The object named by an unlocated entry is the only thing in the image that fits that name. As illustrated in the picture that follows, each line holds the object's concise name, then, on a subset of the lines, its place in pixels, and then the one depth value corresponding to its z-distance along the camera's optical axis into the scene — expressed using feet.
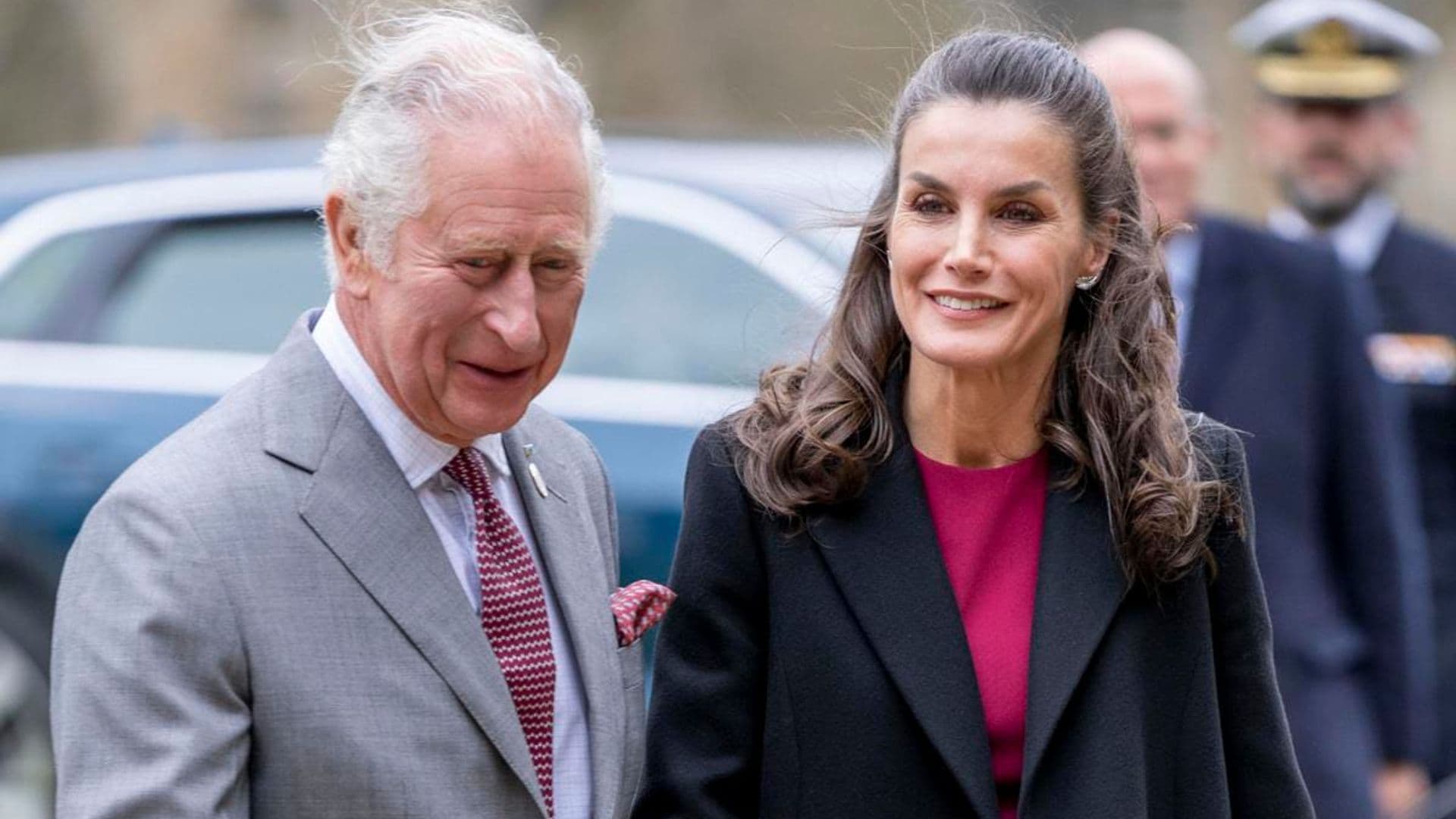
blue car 36.65
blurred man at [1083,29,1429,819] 30.94
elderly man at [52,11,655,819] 16.74
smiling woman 19.63
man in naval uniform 35.99
